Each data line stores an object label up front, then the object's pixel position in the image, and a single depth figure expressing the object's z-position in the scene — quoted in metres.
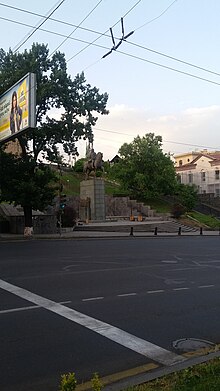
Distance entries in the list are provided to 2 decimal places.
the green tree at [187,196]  63.06
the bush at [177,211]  55.00
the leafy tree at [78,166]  79.25
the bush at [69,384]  3.56
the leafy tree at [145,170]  63.41
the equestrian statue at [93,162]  52.91
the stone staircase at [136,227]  42.97
